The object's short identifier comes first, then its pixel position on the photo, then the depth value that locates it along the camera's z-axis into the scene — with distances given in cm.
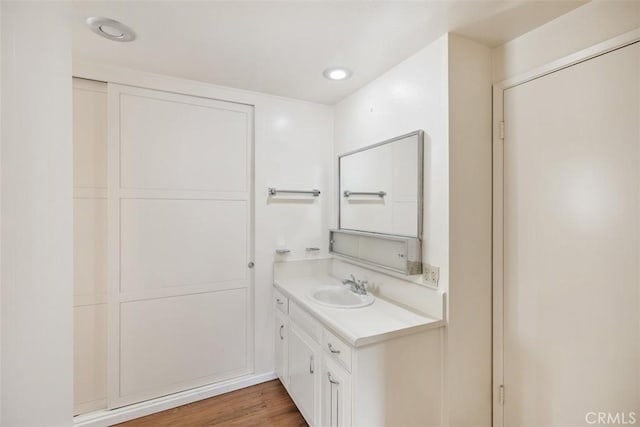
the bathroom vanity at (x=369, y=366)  144
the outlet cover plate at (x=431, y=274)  164
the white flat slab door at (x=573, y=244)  125
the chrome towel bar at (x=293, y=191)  243
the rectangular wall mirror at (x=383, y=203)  176
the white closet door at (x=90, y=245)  192
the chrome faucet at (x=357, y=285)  209
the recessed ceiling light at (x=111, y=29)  147
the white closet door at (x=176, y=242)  201
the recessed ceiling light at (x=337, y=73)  198
